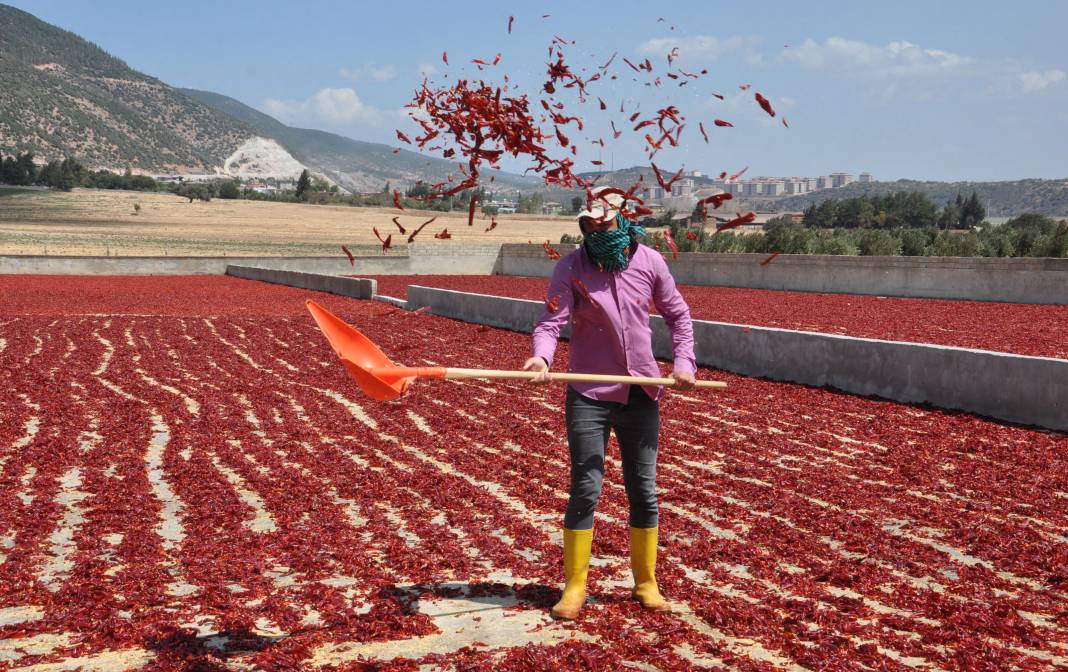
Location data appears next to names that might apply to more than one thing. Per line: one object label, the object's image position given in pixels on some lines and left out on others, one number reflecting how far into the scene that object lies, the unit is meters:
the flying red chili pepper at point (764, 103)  7.34
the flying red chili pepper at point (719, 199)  6.82
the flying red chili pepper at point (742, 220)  6.83
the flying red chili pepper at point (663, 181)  6.66
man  5.13
